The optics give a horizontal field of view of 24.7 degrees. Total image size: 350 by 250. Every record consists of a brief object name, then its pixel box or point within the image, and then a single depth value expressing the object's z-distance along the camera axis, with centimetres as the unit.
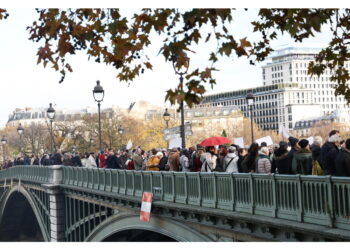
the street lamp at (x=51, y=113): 3734
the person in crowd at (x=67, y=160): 3650
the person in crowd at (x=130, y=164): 2545
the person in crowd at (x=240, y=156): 1627
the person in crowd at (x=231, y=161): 1630
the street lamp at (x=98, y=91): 2880
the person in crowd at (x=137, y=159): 2412
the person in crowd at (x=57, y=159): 3844
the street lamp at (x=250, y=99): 2977
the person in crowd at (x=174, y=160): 1970
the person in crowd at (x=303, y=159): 1405
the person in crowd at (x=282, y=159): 1455
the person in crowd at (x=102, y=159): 2989
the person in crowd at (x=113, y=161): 2689
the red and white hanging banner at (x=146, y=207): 2070
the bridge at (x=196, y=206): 1204
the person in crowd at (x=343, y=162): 1197
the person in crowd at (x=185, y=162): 1909
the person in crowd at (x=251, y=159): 1507
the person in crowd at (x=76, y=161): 3547
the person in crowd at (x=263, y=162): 1445
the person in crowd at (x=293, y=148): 1438
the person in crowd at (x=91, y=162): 3133
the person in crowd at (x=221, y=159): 1702
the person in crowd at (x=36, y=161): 4766
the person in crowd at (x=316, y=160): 1361
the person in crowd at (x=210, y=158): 1718
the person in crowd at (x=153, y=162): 2155
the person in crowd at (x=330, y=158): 1233
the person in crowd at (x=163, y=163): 2139
